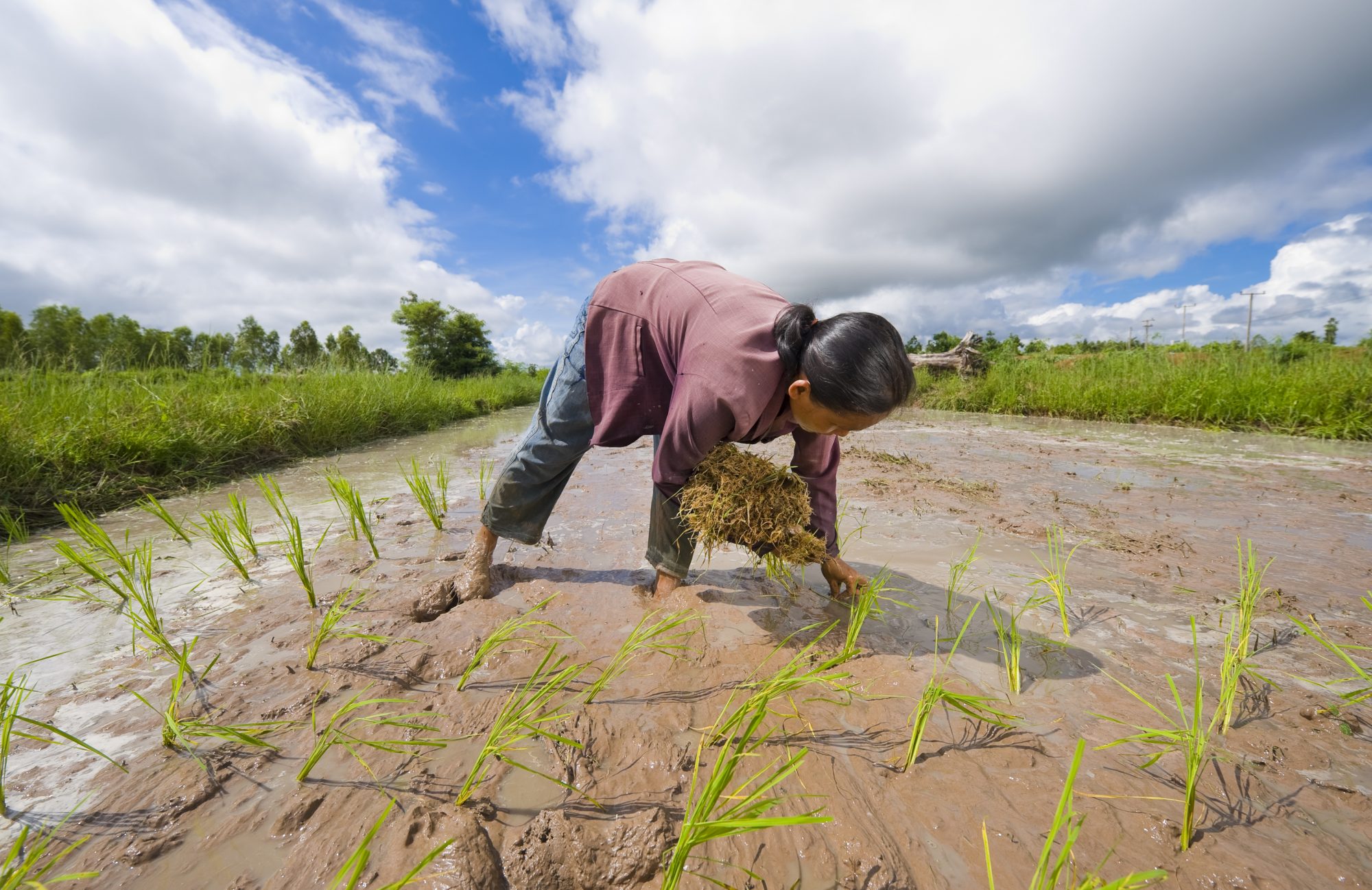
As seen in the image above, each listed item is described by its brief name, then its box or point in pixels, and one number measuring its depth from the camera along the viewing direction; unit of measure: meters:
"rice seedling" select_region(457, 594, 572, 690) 1.40
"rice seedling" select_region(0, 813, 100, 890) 0.75
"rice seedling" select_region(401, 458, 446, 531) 2.79
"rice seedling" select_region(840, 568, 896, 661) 1.49
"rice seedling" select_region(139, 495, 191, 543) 2.15
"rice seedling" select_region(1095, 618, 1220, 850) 0.96
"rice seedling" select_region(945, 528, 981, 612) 1.87
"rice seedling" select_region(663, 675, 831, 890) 0.81
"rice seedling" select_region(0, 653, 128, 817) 0.99
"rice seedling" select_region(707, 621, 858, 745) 1.13
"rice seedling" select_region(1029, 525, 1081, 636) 1.76
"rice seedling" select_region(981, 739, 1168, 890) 0.75
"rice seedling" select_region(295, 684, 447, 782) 1.08
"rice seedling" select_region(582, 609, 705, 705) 1.39
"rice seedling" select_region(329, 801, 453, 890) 0.74
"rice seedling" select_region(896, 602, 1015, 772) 1.15
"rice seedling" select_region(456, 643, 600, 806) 1.07
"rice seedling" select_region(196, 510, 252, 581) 2.07
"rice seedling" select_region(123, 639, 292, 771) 1.12
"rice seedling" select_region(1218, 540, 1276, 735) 1.19
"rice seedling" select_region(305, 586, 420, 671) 1.49
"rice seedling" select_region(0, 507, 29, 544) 2.45
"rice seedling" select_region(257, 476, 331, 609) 1.82
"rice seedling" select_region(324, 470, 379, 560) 2.29
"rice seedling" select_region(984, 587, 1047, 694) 1.44
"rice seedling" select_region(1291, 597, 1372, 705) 1.30
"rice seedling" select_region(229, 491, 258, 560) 2.22
